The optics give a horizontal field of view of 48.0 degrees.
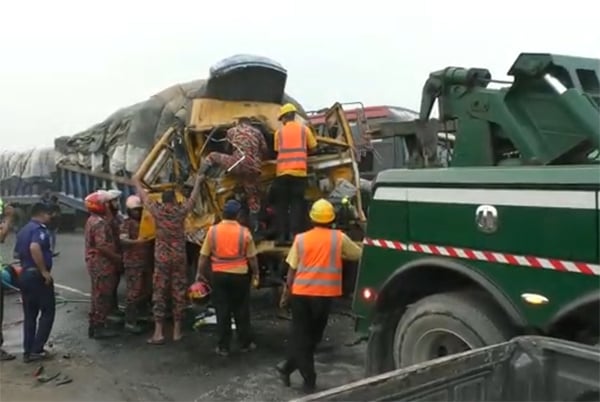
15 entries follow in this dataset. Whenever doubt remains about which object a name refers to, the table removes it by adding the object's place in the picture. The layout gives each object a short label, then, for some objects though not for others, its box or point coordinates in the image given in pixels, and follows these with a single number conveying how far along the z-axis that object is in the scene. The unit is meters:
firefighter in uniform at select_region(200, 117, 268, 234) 7.02
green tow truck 3.00
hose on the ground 9.09
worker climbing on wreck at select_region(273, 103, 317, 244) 6.89
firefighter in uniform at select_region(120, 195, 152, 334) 7.34
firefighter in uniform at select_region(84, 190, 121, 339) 7.09
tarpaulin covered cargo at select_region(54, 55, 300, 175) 7.92
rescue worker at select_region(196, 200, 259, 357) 6.18
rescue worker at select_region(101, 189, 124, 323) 7.36
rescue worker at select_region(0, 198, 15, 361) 6.29
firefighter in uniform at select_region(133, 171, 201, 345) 6.82
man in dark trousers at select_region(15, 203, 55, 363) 6.06
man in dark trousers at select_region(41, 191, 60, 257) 12.32
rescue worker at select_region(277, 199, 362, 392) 5.04
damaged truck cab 7.39
